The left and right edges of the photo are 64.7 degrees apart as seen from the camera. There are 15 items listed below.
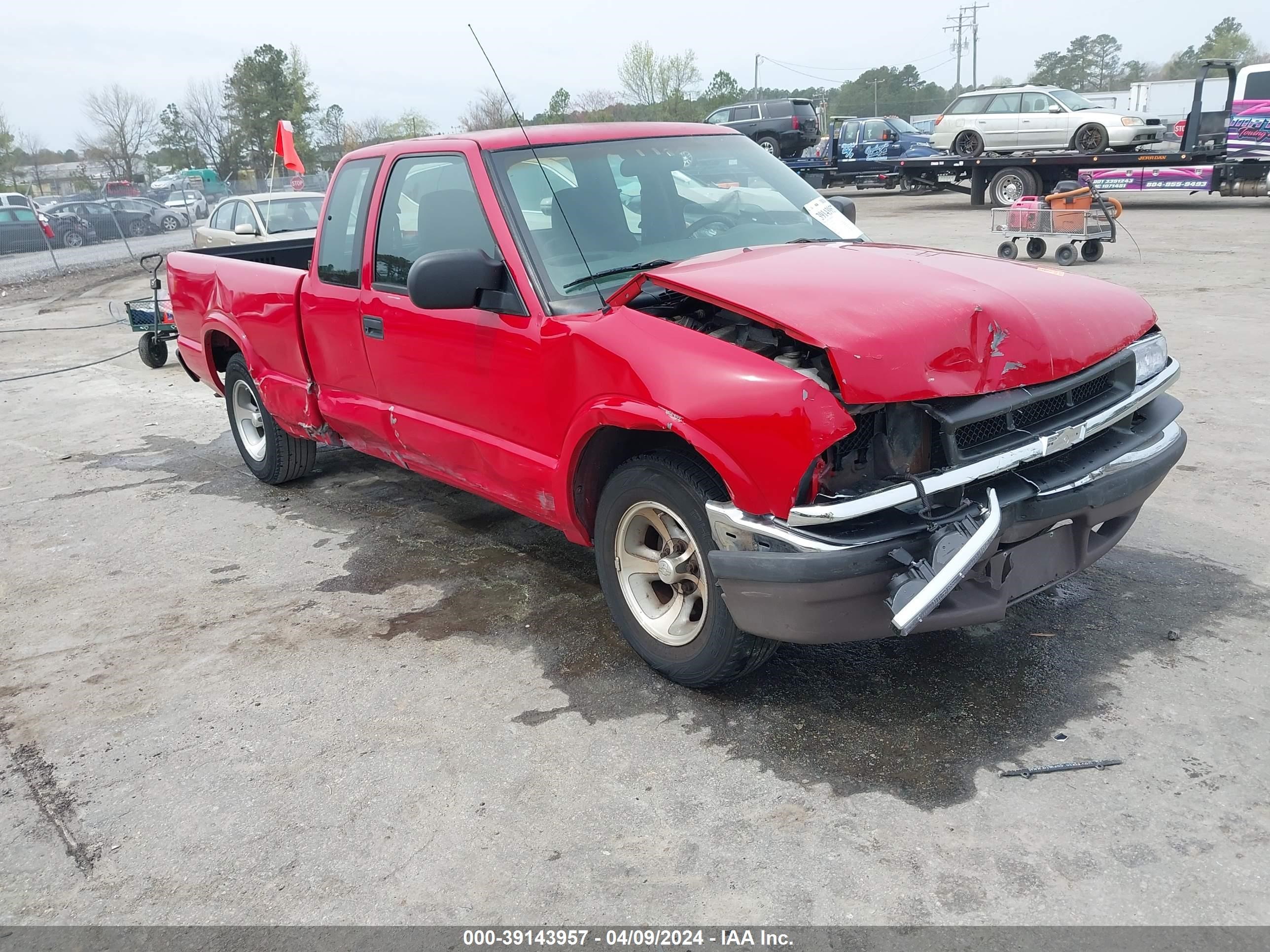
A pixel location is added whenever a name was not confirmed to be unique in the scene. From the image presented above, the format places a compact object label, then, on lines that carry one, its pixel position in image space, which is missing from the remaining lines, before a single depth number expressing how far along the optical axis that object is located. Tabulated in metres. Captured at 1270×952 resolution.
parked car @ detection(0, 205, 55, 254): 26.17
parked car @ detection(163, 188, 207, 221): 39.16
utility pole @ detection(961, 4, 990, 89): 94.88
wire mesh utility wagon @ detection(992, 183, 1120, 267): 13.18
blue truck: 27.95
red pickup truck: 2.95
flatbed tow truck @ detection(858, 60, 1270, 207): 20.17
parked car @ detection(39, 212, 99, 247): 30.16
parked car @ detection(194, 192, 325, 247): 13.12
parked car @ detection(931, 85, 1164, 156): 21.89
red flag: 12.91
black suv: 28.75
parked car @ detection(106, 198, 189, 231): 33.59
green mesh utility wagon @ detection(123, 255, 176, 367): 10.43
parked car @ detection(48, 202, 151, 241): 31.03
